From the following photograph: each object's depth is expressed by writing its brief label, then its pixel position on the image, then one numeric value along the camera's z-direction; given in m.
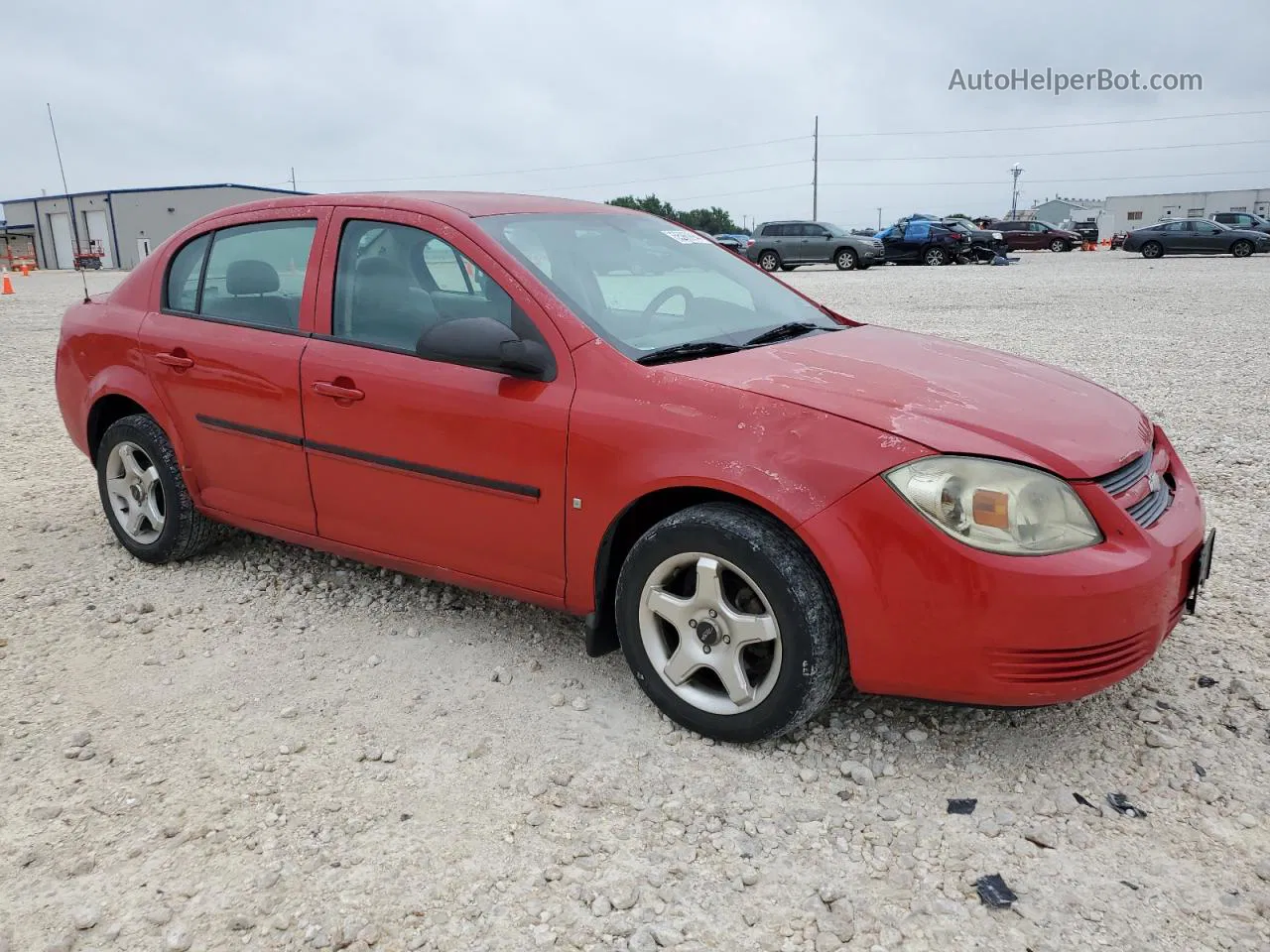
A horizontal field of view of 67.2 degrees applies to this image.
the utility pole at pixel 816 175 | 69.06
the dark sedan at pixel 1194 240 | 28.41
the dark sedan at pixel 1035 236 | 35.78
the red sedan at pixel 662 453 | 2.46
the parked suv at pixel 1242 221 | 32.03
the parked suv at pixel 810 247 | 28.64
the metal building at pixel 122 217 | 53.34
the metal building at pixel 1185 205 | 75.50
